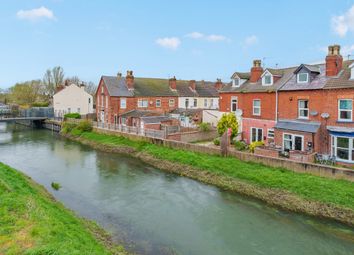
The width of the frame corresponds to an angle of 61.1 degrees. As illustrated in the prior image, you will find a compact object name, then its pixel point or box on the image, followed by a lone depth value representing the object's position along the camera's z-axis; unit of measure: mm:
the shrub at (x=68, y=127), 44847
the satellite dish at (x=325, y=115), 20367
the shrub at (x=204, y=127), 32028
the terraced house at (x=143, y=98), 42562
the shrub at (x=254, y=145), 22778
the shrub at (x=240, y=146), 24617
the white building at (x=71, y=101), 55875
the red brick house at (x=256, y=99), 25094
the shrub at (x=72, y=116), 50381
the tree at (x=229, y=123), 25844
